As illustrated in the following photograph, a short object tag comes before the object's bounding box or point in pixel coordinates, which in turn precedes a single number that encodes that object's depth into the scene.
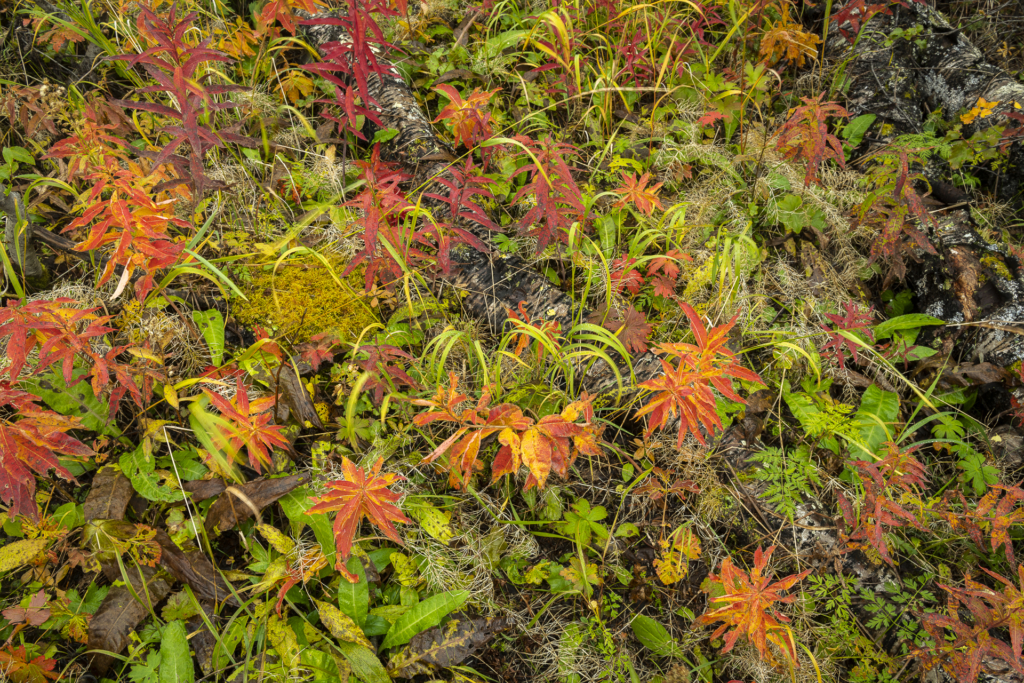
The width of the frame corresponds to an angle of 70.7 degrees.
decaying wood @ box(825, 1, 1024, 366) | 1.15
